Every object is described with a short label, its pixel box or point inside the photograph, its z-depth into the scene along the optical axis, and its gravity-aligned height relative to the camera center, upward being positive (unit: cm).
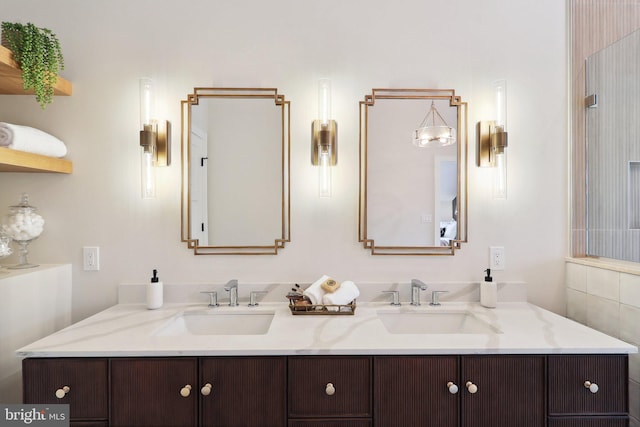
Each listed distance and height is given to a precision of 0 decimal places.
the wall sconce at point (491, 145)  181 +37
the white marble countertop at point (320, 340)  121 -47
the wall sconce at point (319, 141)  178 +39
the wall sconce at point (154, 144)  177 +38
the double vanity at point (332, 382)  121 -60
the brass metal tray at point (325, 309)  160 -44
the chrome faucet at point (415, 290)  174 -39
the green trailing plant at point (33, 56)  145 +69
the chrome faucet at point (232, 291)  172 -39
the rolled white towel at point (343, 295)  162 -39
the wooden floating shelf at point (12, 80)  142 +62
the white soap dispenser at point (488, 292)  172 -40
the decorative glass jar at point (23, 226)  161 -5
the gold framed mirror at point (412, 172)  183 +23
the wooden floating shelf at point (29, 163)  142 +24
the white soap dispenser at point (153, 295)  168 -40
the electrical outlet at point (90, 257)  178 -22
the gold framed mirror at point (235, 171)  181 +24
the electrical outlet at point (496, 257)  185 -23
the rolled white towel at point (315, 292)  163 -38
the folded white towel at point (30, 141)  145 +34
